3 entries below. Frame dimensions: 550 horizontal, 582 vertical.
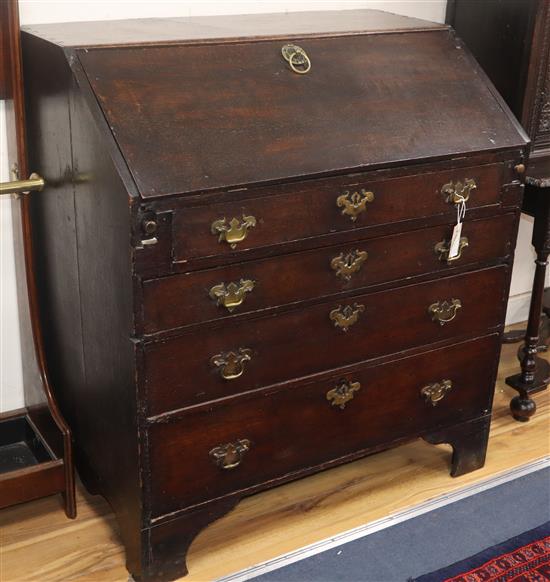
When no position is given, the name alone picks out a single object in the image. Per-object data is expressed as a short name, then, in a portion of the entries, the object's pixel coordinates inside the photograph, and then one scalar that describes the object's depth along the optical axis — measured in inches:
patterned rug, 94.5
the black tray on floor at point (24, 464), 95.5
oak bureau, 79.3
